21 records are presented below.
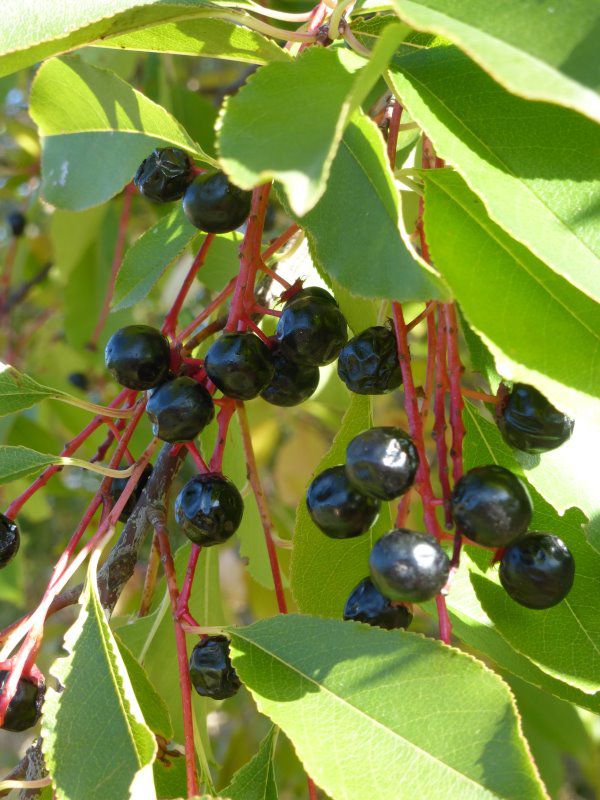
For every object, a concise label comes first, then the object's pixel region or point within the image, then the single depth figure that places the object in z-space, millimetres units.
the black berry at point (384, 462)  144
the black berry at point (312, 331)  167
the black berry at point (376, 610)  154
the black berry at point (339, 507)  153
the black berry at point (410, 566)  140
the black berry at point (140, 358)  171
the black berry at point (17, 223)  430
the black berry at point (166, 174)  182
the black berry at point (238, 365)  163
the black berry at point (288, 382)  174
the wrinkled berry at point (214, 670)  166
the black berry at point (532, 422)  149
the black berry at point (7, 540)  179
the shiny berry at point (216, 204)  168
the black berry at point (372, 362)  163
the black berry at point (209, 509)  164
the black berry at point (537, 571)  148
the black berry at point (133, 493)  188
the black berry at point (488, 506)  141
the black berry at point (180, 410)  165
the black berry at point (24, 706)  163
